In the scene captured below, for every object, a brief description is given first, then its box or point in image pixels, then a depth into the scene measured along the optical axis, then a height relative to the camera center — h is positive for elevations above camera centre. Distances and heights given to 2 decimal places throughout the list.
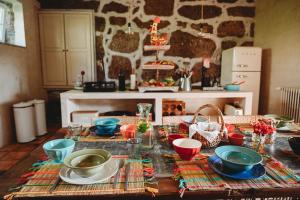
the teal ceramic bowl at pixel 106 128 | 1.18 -0.30
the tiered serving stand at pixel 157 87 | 2.66 -0.12
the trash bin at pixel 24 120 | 2.56 -0.56
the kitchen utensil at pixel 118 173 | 0.68 -0.35
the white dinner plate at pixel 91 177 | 0.67 -0.34
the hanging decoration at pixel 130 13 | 3.38 +1.10
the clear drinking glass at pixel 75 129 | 1.20 -0.32
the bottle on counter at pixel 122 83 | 2.87 -0.07
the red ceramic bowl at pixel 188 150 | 0.82 -0.30
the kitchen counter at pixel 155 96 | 2.61 -0.24
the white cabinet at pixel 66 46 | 3.22 +0.52
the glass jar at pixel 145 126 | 1.03 -0.25
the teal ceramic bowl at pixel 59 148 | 0.82 -0.30
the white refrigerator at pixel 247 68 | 3.04 +0.16
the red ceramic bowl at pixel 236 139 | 1.02 -0.31
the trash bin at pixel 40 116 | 2.82 -0.55
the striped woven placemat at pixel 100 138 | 1.10 -0.34
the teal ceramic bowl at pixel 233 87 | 2.85 -0.13
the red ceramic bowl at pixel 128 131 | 1.11 -0.30
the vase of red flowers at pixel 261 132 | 0.97 -0.26
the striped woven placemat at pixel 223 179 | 0.67 -0.35
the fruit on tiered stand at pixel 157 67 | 2.56 +0.15
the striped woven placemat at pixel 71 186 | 0.63 -0.36
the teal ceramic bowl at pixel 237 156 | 0.72 -0.31
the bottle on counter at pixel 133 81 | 2.95 -0.05
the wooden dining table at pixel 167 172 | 0.64 -0.35
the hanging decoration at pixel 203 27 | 3.44 +0.89
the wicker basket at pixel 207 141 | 0.98 -0.30
